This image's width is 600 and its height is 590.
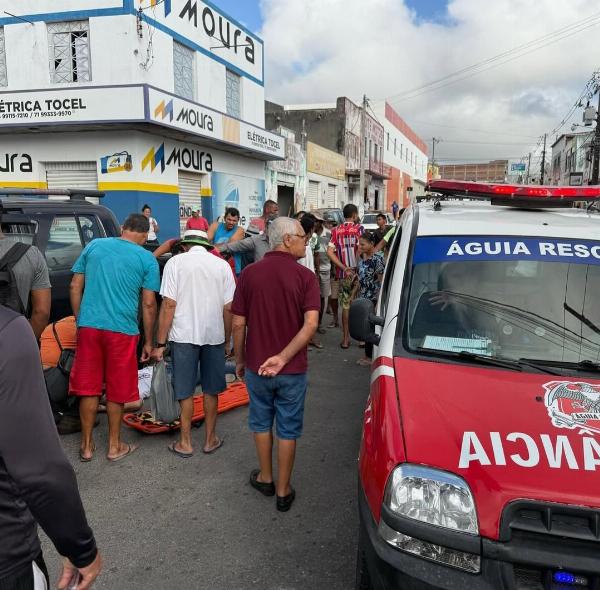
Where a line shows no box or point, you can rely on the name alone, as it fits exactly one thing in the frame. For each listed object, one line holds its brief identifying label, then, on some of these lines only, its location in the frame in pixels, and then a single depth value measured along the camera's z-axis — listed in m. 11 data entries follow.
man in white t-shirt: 4.09
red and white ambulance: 1.82
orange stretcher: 4.60
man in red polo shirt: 3.35
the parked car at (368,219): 23.79
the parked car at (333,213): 21.52
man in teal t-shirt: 3.99
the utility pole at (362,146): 31.54
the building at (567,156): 63.21
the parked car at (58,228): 5.04
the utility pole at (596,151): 26.15
